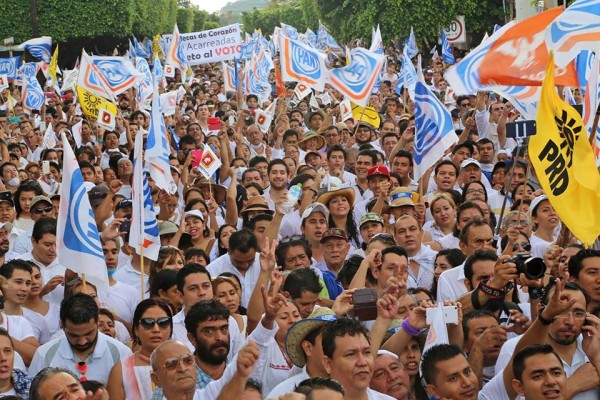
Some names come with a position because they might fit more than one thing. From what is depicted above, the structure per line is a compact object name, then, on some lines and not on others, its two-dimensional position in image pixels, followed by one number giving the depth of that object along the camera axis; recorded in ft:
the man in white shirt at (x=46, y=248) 27.78
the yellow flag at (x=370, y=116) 49.70
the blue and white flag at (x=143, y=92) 63.46
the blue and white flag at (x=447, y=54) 77.36
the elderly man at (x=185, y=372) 17.19
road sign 103.88
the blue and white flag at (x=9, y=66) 75.77
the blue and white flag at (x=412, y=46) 86.89
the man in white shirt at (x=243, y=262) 27.02
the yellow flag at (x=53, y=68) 72.64
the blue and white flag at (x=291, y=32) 90.20
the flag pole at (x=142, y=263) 25.38
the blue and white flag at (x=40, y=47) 89.66
